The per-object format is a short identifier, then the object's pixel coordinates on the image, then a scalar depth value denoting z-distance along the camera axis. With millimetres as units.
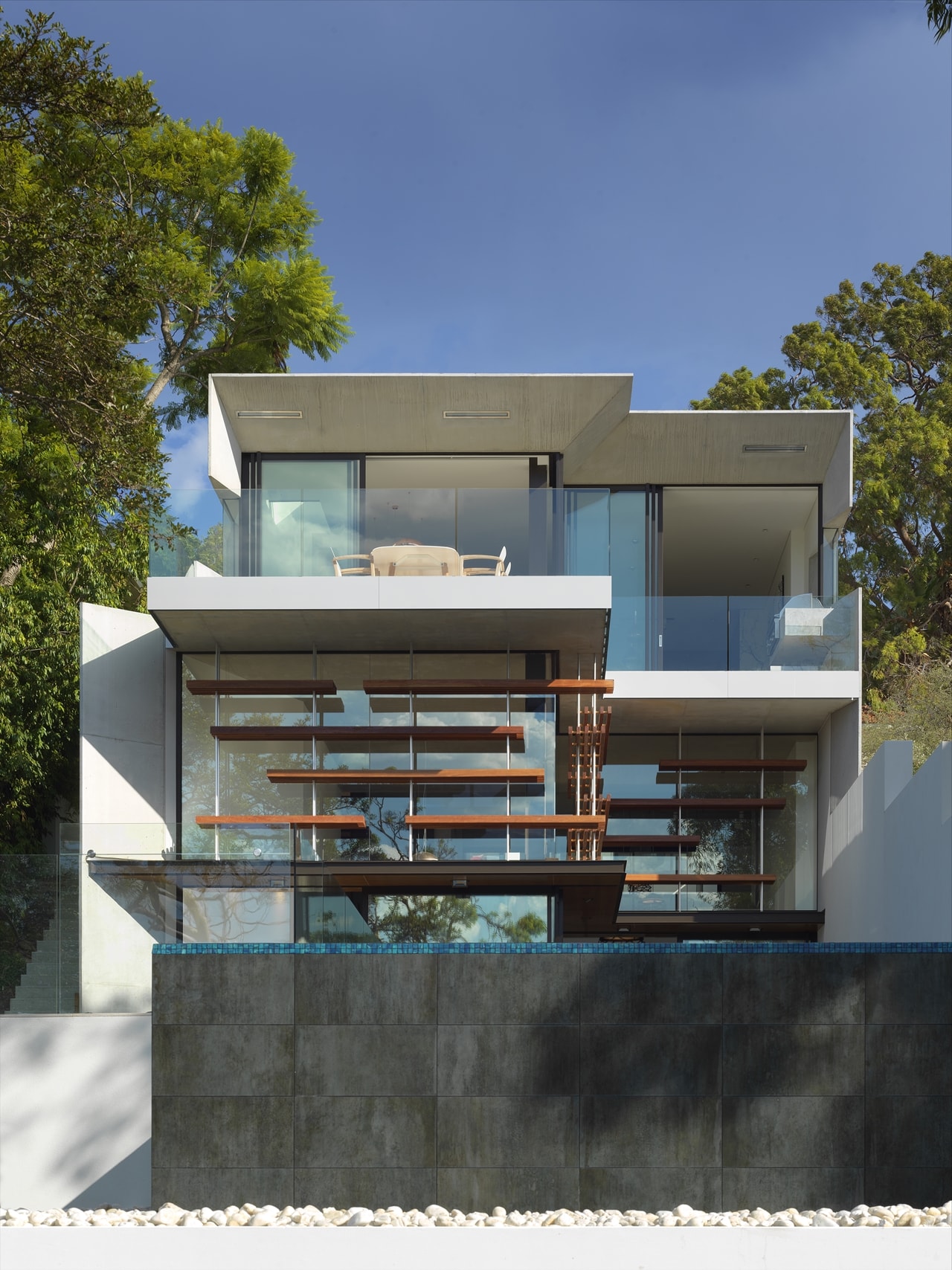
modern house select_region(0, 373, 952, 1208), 8078
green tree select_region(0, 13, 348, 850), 14219
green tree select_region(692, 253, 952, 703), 28875
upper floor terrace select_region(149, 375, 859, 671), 14141
